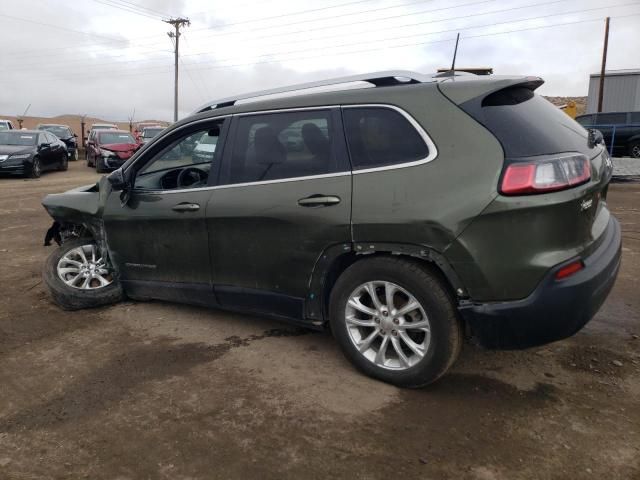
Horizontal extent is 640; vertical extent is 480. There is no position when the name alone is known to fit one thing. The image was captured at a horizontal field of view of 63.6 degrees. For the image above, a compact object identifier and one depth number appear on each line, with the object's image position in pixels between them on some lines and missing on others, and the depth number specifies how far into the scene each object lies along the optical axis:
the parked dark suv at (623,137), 15.59
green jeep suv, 2.63
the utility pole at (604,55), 28.98
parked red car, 18.12
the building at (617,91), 32.03
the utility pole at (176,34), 41.75
